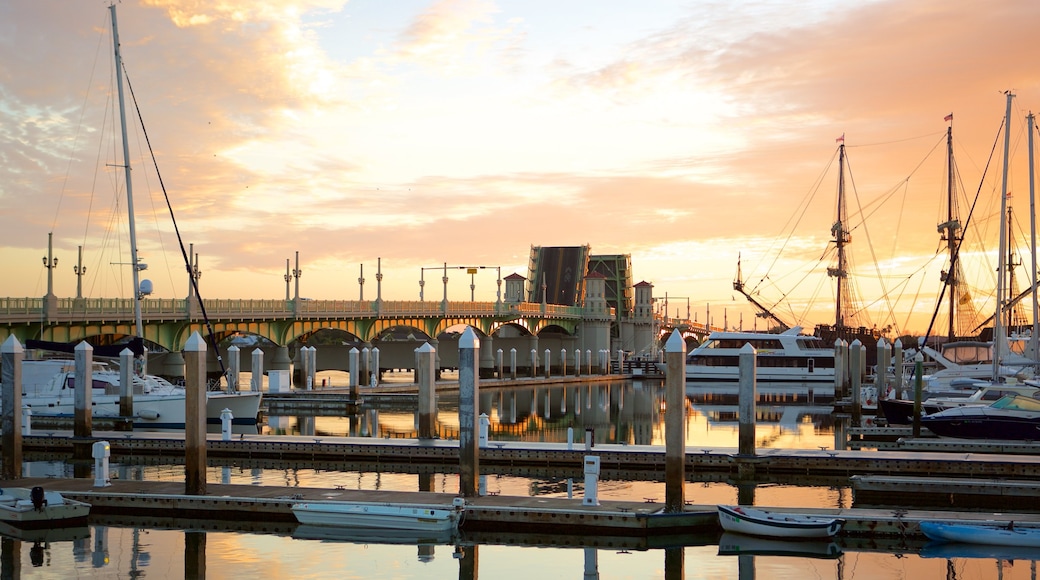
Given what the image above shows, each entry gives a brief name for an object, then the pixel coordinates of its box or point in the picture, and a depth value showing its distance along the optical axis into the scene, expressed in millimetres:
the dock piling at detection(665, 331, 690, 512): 22352
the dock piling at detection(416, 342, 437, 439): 34094
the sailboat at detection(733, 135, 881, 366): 87250
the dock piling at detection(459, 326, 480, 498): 23719
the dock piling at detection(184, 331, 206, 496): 24422
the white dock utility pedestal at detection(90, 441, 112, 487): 25312
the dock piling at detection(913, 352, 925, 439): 37309
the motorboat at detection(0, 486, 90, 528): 23203
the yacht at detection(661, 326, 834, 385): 86125
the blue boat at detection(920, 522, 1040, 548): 21109
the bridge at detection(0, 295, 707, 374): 53156
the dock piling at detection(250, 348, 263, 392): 53375
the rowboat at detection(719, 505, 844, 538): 21625
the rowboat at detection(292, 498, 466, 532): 22469
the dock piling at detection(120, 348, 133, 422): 40562
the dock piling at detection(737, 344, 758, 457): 29984
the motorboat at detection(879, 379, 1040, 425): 40594
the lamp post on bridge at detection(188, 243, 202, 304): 55594
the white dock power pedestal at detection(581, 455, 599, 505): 22016
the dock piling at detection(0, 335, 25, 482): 27547
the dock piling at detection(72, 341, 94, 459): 33531
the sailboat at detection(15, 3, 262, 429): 42312
